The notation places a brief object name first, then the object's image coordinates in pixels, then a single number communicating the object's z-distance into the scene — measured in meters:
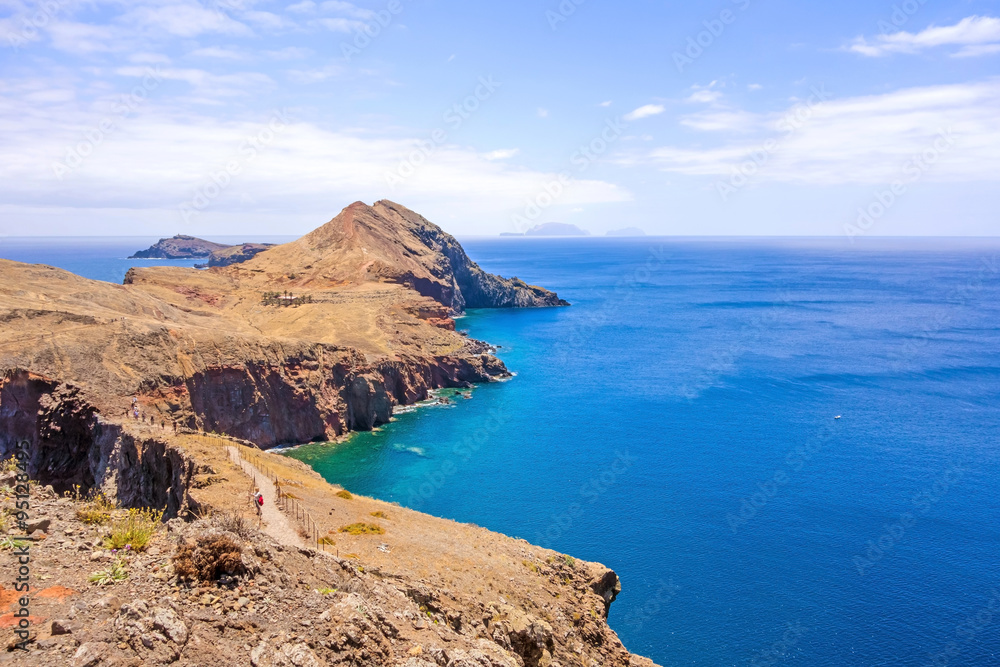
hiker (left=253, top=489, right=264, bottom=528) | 27.83
